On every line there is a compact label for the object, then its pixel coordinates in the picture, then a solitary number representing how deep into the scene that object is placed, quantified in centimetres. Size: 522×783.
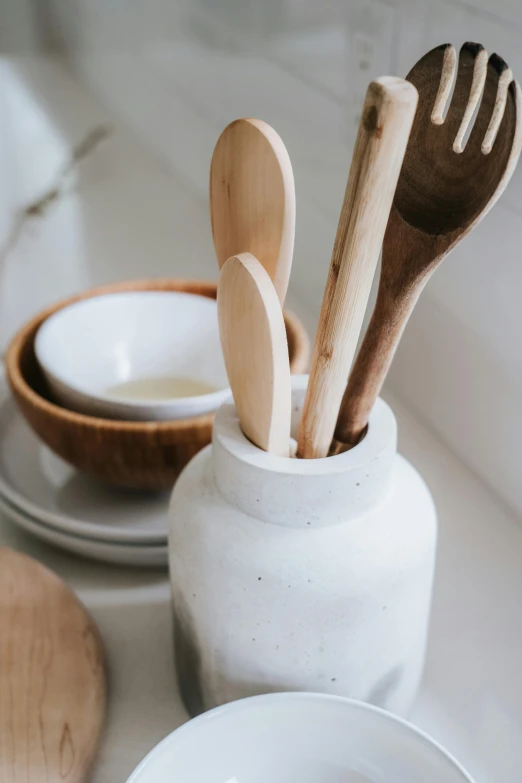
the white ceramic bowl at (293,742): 33
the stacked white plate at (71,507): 48
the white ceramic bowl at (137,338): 56
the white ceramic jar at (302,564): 33
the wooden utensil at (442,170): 27
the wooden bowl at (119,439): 45
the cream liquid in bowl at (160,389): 56
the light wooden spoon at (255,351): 29
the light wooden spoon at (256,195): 31
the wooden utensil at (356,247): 24
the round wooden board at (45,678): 36
